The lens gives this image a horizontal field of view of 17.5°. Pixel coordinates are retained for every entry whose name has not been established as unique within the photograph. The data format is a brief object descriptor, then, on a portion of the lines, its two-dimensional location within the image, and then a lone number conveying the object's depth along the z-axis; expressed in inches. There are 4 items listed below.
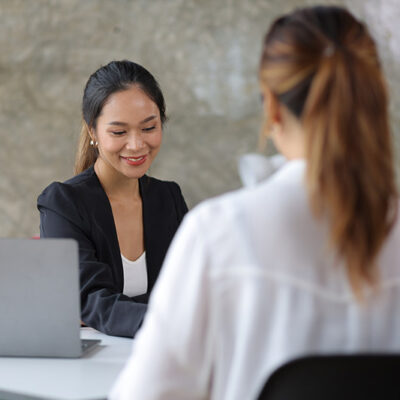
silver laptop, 77.7
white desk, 74.4
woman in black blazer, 92.6
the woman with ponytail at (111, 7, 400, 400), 53.2
